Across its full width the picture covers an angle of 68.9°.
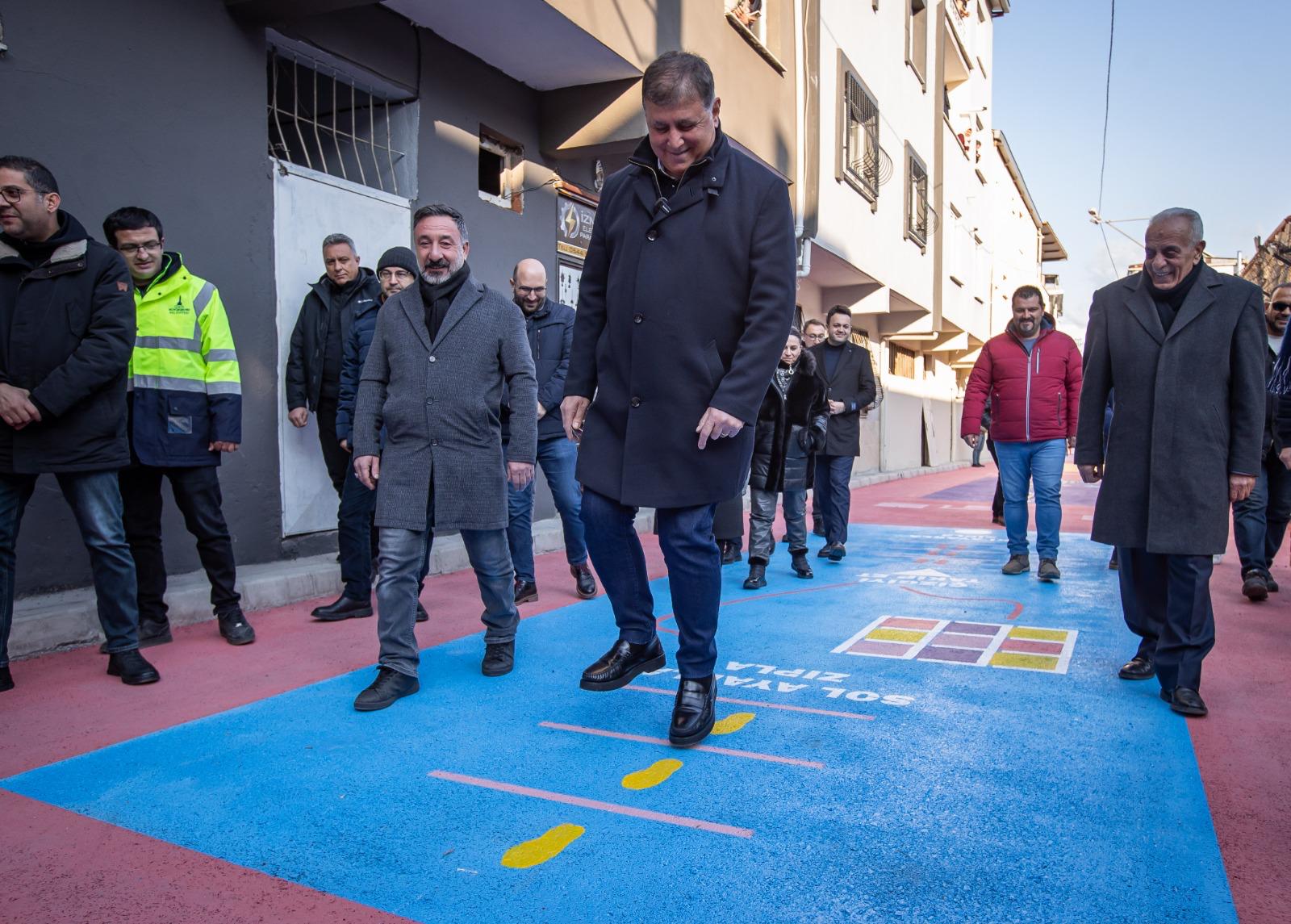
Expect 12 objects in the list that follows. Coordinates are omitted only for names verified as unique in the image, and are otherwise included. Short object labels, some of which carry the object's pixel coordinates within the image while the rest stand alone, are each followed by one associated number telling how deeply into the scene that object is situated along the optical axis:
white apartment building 14.48
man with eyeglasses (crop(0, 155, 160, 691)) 3.87
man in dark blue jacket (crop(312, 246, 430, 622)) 5.22
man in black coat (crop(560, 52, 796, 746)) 3.02
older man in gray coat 3.67
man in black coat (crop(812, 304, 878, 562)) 7.76
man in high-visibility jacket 4.56
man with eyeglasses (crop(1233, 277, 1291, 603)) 6.08
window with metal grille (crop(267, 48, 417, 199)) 7.55
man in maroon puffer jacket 6.78
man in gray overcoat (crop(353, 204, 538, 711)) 3.78
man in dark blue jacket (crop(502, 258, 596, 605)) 5.87
